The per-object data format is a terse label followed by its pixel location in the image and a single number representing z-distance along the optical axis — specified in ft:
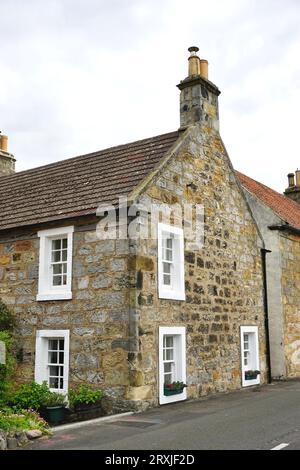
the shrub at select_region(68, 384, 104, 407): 34.73
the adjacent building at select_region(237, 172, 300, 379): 56.08
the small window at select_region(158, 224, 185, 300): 39.91
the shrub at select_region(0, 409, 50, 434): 26.63
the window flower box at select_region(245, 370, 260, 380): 49.08
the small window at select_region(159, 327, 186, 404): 38.60
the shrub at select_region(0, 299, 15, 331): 41.73
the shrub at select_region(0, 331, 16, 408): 32.37
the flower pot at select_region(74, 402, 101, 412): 34.50
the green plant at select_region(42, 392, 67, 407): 34.14
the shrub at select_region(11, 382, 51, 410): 34.63
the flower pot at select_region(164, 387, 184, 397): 37.68
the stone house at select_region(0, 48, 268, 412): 36.81
